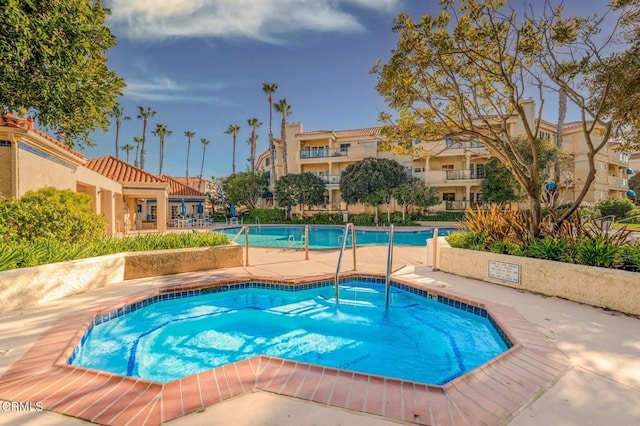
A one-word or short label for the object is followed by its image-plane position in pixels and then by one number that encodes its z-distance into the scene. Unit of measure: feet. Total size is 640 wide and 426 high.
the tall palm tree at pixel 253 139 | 145.69
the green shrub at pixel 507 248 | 22.61
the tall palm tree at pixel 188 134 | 185.26
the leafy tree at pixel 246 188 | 112.27
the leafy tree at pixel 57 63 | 18.02
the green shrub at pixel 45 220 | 21.67
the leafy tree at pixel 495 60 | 24.20
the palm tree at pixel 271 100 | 115.44
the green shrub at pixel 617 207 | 72.44
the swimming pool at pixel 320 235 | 61.98
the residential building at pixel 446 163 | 97.86
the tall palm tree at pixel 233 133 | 158.81
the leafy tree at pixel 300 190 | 98.84
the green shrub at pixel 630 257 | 17.15
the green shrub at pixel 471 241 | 26.07
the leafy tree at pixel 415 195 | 85.87
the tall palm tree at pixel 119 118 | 154.88
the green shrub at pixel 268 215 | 105.50
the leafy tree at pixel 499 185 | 79.61
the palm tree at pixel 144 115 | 154.30
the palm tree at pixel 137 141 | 172.55
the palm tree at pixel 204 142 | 192.95
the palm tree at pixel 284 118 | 111.55
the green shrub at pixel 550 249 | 20.29
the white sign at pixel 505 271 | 21.50
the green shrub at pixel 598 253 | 17.97
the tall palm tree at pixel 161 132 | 161.07
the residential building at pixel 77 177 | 28.37
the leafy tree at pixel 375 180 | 87.45
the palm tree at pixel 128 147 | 180.67
